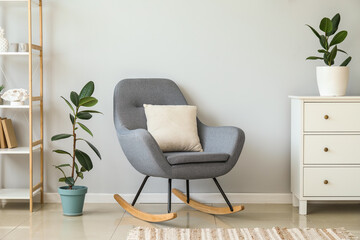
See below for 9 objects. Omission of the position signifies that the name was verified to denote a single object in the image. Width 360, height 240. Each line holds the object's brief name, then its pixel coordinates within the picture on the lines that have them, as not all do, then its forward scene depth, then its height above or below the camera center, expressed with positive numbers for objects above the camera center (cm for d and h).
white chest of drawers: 379 -24
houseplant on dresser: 385 +33
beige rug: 315 -70
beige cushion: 382 -8
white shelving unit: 383 -19
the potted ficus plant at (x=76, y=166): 371 -34
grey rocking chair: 344 -21
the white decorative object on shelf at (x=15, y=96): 389 +13
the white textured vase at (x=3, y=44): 391 +51
